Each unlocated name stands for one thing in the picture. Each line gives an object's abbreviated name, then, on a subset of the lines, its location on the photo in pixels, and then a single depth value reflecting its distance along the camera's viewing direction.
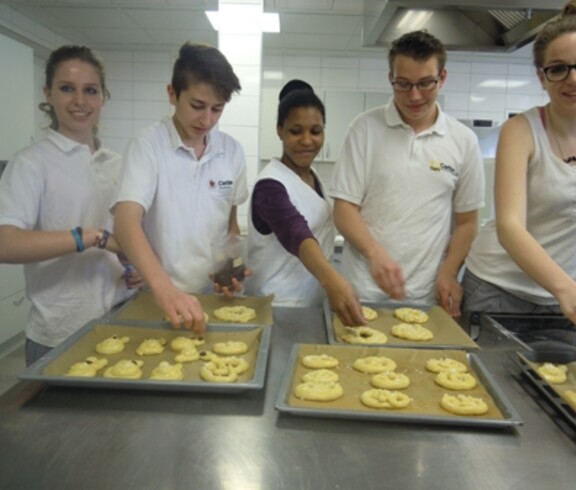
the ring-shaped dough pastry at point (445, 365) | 1.03
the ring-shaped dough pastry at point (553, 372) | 0.99
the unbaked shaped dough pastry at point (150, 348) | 1.14
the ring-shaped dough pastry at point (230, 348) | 1.13
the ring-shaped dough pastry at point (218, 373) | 0.97
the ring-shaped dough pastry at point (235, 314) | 1.38
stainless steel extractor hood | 1.72
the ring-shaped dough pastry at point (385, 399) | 0.89
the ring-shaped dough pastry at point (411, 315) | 1.37
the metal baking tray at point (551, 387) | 0.84
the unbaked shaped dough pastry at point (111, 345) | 1.12
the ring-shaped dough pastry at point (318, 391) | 0.91
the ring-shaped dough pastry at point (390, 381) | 0.96
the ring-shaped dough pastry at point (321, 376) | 0.98
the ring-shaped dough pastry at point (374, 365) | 1.04
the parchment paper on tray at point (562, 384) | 0.88
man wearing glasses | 1.58
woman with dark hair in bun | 1.60
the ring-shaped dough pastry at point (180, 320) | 1.09
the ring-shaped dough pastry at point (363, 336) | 1.20
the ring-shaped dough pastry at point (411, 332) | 1.25
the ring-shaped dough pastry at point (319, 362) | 1.05
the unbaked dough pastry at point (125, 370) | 0.98
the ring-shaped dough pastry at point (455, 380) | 0.96
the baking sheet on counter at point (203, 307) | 1.35
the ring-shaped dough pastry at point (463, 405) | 0.86
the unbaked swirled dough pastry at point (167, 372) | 0.98
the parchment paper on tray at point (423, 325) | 1.19
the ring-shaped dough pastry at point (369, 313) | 1.39
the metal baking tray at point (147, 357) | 0.92
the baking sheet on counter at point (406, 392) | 0.84
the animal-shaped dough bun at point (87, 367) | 0.99
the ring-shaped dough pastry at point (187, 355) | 1.09
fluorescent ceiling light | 3.38
